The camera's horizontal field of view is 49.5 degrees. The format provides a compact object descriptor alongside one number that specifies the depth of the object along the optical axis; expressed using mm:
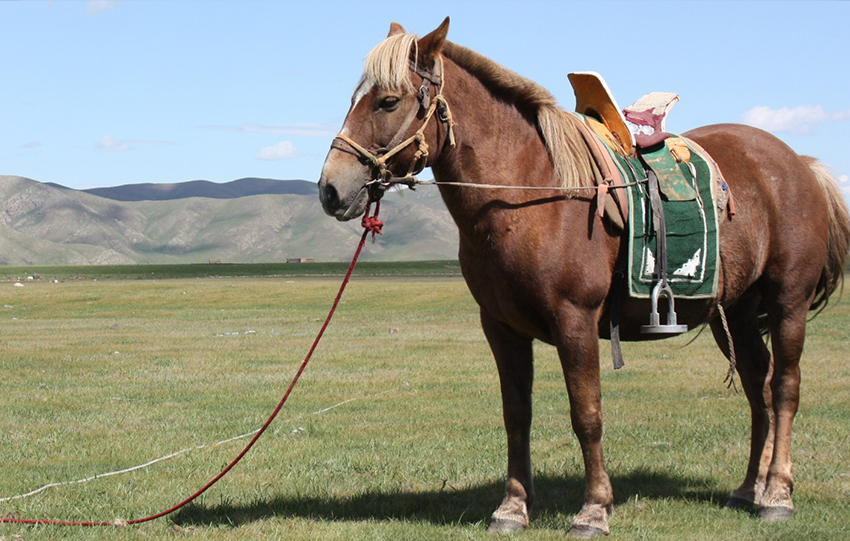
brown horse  5512
